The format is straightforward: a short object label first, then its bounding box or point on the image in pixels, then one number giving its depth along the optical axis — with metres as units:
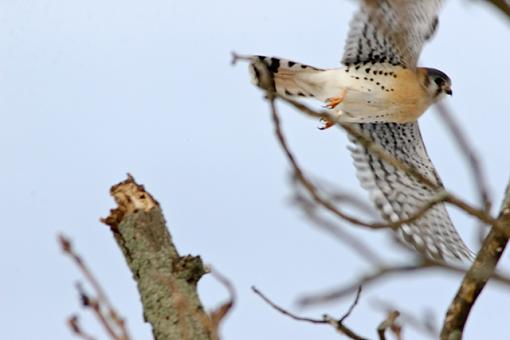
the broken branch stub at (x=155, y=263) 8.52
